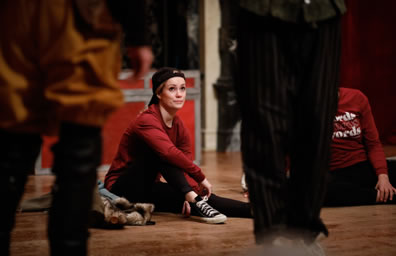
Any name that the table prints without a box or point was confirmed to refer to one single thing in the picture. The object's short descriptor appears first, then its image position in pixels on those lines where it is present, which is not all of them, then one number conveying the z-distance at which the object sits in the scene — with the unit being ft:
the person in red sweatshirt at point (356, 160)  24.52
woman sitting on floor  23.66
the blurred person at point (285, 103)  19.04
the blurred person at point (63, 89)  15.44
